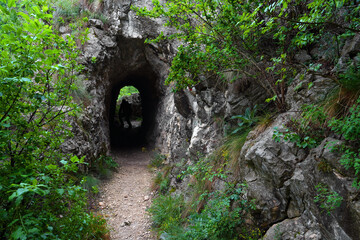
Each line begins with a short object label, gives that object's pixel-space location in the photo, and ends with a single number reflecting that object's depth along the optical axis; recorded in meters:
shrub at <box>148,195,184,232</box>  4.08
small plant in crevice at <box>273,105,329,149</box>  2.29
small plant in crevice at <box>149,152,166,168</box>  8.03
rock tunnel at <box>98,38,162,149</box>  8.87
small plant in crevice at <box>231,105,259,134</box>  3.86
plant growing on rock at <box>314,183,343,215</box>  1.89
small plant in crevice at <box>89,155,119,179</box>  6.42
